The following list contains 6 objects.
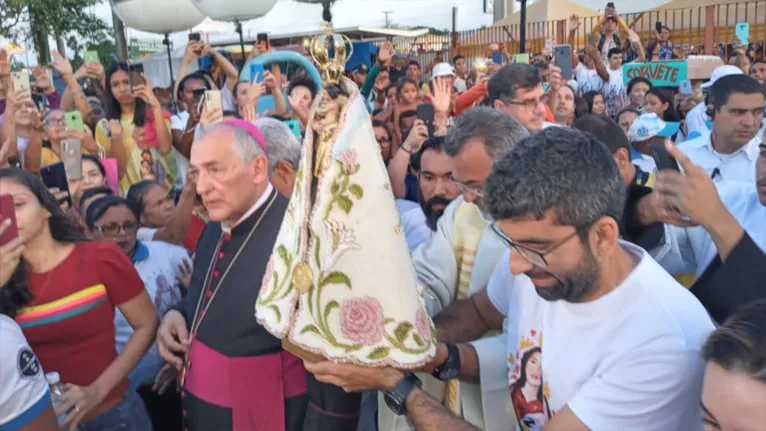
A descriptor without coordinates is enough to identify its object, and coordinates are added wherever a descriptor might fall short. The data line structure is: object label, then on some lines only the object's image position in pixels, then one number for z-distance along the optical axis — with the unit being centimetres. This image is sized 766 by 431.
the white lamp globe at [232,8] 597
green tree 1834
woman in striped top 229
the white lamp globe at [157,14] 662
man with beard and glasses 152
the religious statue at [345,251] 148
